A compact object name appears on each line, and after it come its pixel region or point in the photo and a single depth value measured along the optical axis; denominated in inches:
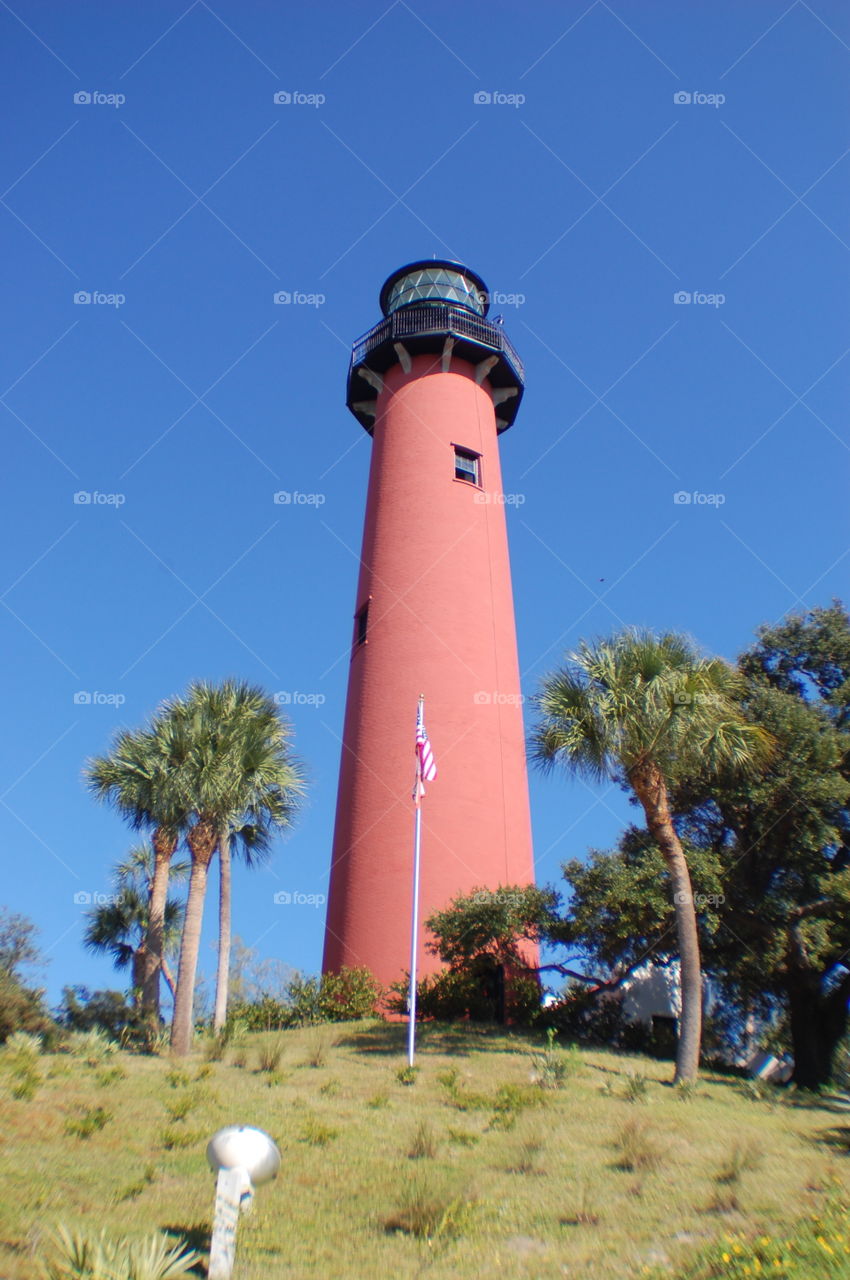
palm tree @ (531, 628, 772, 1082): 585.3
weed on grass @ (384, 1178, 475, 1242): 299.8
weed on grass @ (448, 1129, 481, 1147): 414.3
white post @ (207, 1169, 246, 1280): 253.0
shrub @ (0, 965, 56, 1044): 621.3
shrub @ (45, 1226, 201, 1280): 228.1
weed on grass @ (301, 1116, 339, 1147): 408.2
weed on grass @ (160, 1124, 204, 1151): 391.9
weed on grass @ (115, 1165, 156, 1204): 325.1
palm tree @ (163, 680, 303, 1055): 649.6
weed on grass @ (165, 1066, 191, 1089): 509.6
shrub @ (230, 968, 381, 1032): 730.2
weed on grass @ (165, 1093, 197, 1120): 435.8
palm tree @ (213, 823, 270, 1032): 787.4
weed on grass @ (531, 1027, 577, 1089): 524.7
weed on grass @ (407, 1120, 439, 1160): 393.4
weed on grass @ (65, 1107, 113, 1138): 397.7
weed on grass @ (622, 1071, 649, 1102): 497.2
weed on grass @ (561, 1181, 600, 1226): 313.1
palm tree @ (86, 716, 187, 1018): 707.4
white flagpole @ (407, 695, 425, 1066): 564.8
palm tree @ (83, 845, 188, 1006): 953.5
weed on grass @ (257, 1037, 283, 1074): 566.3
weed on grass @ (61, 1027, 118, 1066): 574.2
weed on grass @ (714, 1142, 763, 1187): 354.0
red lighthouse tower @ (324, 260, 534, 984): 781.3
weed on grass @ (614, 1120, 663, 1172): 374.9
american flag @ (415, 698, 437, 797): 679.1
